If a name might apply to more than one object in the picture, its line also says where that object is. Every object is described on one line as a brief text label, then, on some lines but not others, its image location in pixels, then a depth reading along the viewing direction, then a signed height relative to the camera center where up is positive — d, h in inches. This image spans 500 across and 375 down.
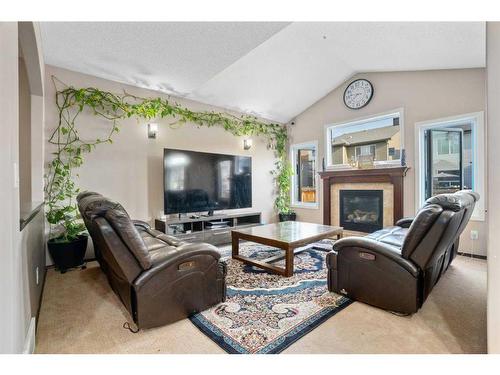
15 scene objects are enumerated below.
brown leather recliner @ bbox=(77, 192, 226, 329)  67.9 -24.2
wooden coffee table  109.2 -23.1
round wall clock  180.4 +65.5
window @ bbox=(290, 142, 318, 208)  221.1 +8.9
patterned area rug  67.7 -39.5
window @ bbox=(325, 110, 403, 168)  173.0 +32.1
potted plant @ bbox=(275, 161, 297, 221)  224.8 -1.8
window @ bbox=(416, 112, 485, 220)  138.0 +16.4
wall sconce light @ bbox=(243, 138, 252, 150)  203.2 +33.9
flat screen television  154.1 +3.6
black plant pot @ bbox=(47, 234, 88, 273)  119.0 -30.1
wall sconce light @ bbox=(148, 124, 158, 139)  154.5 +34.1
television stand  150.0 -25.1
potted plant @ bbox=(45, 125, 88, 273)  120.3 -11.1
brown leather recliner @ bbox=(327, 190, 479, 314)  74.3 -24.0
